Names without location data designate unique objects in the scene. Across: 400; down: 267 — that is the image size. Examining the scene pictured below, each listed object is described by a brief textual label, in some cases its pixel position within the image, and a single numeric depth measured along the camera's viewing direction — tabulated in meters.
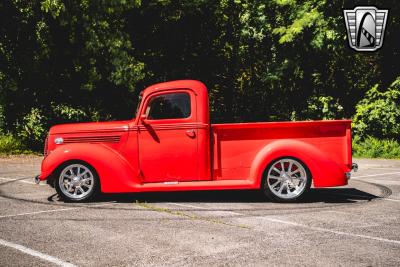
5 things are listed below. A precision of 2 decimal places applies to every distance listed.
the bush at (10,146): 18.34
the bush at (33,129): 19.42
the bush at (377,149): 17.27
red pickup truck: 8.01
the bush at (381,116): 18.39
